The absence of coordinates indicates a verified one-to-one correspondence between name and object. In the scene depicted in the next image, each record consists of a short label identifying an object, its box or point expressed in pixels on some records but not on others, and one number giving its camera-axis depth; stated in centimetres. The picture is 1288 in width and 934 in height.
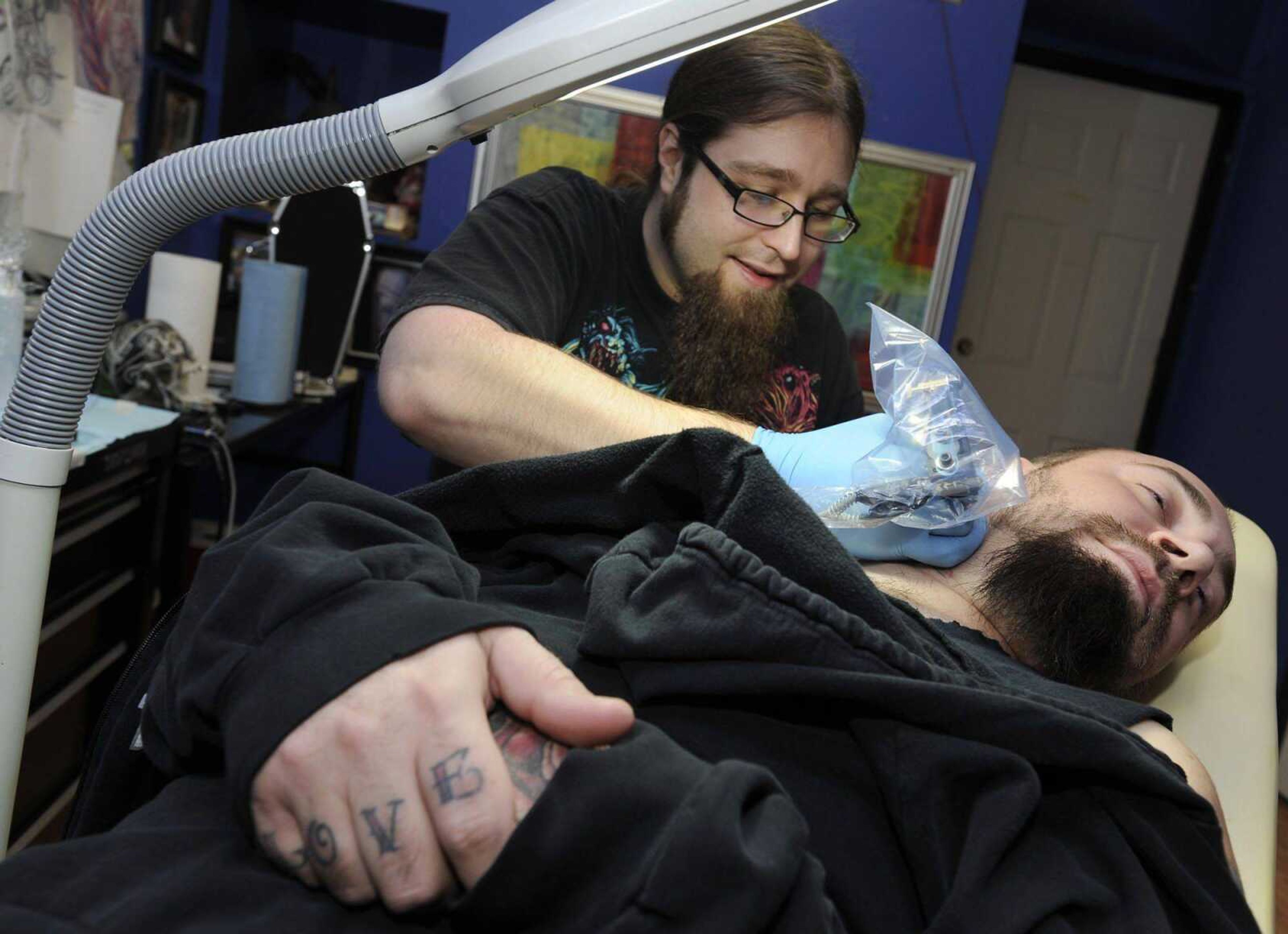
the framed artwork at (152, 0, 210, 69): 269
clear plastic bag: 94
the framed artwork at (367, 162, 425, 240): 330
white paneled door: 439
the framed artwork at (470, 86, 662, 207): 302
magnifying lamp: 50
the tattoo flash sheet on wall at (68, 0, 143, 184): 229
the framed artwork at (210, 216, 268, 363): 327
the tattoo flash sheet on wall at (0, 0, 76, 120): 194
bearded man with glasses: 100
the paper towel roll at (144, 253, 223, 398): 221
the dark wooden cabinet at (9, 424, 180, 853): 143
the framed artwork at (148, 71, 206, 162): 277
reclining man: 49
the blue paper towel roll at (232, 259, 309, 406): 237
